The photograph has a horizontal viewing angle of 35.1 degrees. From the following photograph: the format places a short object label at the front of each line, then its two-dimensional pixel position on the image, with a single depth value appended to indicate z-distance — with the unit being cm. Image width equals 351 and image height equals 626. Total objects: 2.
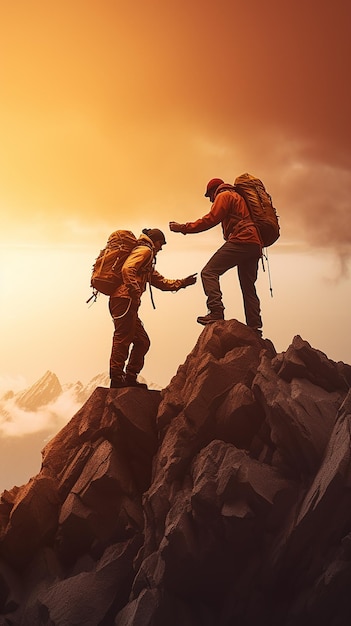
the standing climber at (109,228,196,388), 1662
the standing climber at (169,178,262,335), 1694
